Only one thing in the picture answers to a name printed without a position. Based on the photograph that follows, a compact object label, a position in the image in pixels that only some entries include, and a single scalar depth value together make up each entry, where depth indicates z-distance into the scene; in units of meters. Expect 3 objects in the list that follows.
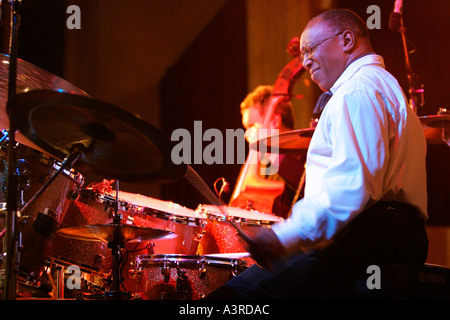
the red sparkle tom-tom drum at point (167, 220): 3.50
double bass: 4.96
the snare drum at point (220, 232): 3.72
